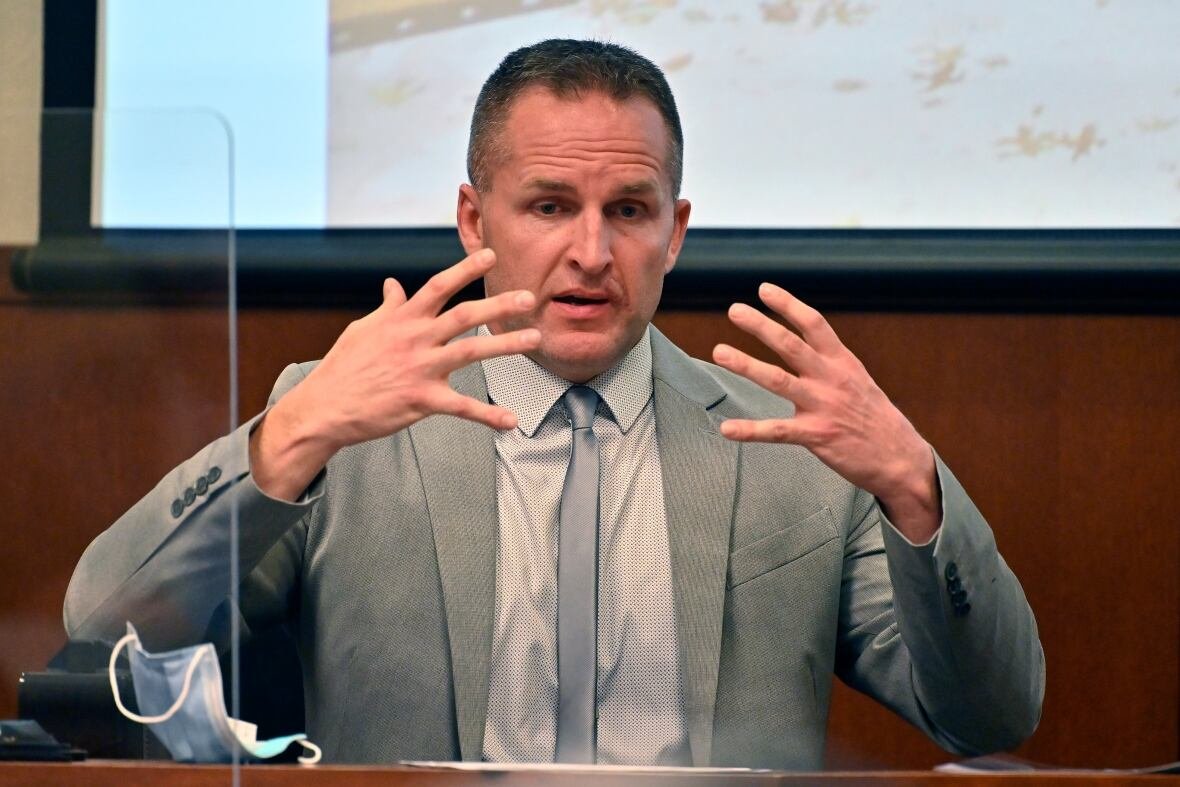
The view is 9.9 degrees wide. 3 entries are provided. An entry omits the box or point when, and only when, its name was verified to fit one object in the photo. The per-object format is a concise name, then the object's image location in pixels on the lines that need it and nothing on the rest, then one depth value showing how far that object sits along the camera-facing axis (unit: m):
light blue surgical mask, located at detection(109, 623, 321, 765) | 4.44
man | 4.67
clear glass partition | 4.46
